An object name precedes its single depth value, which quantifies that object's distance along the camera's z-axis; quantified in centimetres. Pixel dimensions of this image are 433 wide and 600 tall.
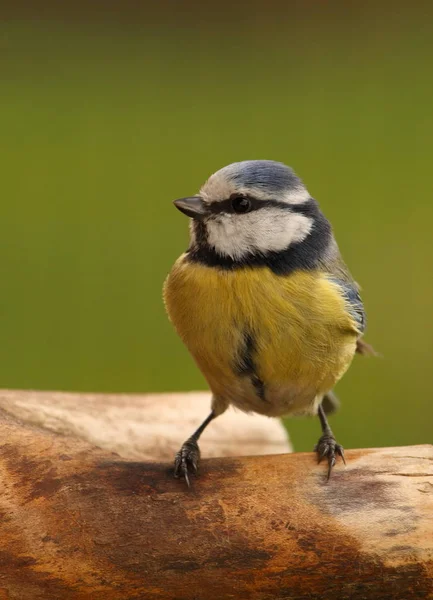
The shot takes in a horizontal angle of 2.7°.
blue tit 171
